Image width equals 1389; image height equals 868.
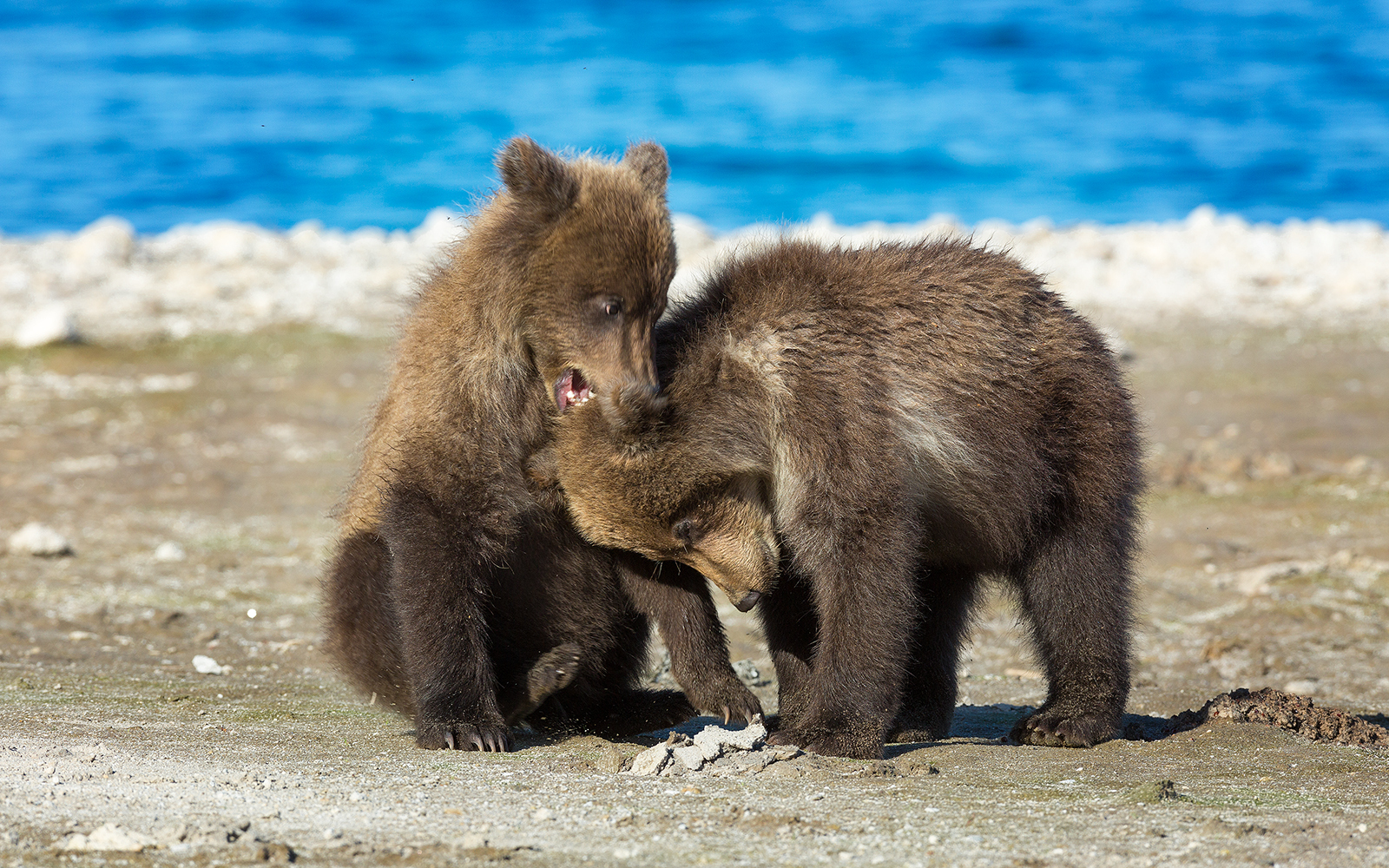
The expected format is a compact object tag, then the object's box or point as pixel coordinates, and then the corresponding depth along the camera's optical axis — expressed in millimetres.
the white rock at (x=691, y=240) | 36469
